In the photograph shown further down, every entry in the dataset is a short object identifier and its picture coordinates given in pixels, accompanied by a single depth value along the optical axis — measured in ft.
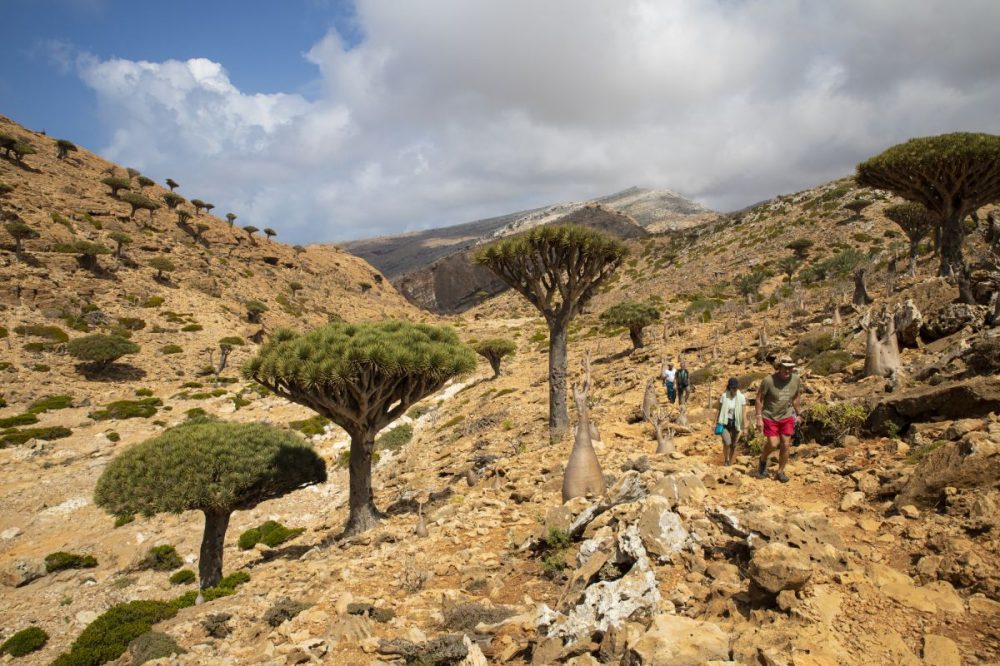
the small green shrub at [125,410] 90.15
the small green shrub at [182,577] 45.24
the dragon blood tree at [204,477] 40.32
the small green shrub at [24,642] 34.53
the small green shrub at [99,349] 106.22
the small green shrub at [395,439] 75.27
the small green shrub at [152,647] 20.52
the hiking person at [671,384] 47.19
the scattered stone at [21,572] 45.80
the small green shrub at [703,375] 50.57
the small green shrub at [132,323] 128.88
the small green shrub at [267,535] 50.57
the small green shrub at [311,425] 84.94
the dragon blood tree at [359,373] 36.09
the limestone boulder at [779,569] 12.60
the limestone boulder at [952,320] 36.32
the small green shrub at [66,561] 47.37
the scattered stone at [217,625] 22.57
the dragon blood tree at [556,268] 44.60
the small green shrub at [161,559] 48.34
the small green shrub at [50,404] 89.25
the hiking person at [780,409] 23.52
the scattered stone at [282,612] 21.59
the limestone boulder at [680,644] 11.02
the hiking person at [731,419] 27.73
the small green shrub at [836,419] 25.60
